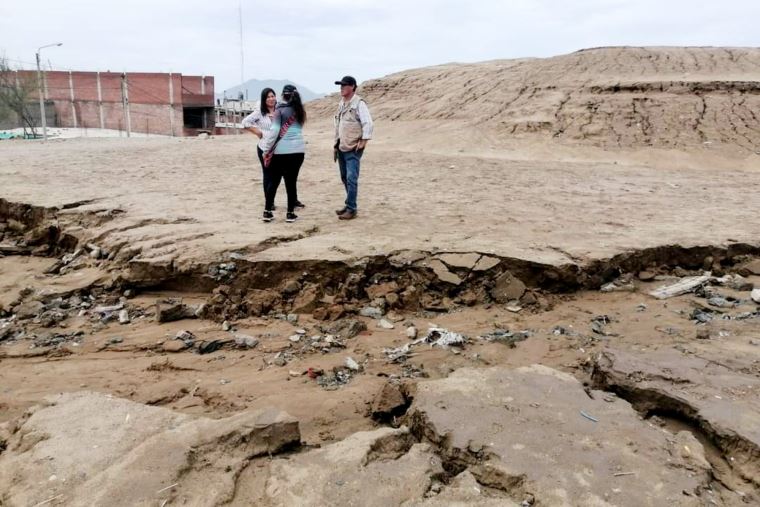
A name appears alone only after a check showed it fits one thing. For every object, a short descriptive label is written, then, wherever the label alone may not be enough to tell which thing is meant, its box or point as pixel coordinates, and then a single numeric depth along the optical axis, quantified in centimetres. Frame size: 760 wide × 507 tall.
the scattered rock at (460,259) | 443
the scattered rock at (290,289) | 427
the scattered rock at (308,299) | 412
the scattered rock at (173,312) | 404
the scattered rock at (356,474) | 211
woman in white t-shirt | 564
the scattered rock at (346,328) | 381
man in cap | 545
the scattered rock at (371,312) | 408
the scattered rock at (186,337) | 371
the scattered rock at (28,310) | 423
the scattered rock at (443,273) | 434
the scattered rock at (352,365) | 336
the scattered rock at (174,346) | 364
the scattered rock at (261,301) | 411
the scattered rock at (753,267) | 480
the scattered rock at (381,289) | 427
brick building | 3412
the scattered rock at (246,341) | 367
